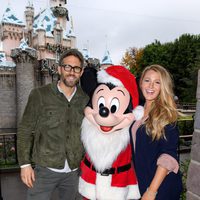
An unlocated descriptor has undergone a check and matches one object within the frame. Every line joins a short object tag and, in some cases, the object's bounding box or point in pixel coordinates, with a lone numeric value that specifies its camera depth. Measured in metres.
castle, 19.78
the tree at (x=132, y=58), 40.99
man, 2.70
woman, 2.16
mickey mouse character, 2.53
